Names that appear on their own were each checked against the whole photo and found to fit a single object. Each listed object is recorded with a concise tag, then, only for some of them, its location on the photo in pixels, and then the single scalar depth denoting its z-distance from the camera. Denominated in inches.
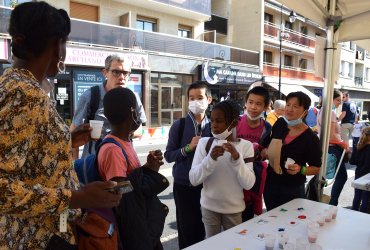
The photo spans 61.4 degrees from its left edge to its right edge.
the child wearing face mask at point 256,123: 117.4
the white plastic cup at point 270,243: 71.1
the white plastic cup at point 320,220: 87.1
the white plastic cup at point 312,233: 76.3
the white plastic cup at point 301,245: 67.2
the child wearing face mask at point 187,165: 113.5
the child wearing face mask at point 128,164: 64.5
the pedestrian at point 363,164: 173.3
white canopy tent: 119.5
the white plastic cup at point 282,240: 71.0
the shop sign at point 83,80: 547.8
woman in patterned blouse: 41.5
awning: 905.4
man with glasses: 109.3
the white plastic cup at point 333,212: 92.9
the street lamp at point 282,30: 698.6
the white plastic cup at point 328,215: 90.2
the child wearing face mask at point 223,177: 95.9
